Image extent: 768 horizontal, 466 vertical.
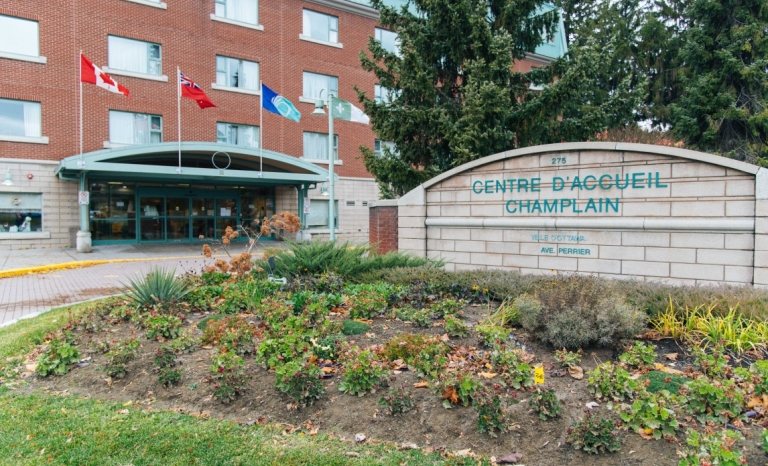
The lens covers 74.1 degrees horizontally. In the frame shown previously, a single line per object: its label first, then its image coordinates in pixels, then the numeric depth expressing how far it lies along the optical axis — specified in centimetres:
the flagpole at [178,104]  2073
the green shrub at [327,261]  849
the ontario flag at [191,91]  2002
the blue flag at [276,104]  1997
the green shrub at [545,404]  336
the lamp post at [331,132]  1413
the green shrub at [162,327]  561
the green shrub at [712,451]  246
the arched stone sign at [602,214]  791
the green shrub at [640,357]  404
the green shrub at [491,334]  464
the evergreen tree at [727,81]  2034
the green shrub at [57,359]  484
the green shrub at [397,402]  358
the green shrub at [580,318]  461
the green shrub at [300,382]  380
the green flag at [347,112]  1398
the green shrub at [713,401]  315
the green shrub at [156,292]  688
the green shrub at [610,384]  346
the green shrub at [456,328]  517
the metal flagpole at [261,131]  2060
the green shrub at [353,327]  554
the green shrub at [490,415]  322
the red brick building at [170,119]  2055
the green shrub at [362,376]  388
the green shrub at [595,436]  296
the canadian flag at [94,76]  1808
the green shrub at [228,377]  399
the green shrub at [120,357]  459
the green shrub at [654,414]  303
